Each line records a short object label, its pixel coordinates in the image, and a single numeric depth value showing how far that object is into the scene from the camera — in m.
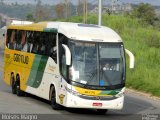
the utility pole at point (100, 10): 37.47
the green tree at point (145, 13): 82.70
